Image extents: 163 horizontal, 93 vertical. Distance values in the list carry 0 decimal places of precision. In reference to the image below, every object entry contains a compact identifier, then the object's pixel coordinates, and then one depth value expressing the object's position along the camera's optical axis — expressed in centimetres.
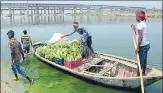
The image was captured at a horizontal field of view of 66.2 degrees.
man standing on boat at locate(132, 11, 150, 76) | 365
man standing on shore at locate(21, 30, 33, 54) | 628
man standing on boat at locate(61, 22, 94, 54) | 525
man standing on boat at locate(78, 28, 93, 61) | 525
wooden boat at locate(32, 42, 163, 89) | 384
